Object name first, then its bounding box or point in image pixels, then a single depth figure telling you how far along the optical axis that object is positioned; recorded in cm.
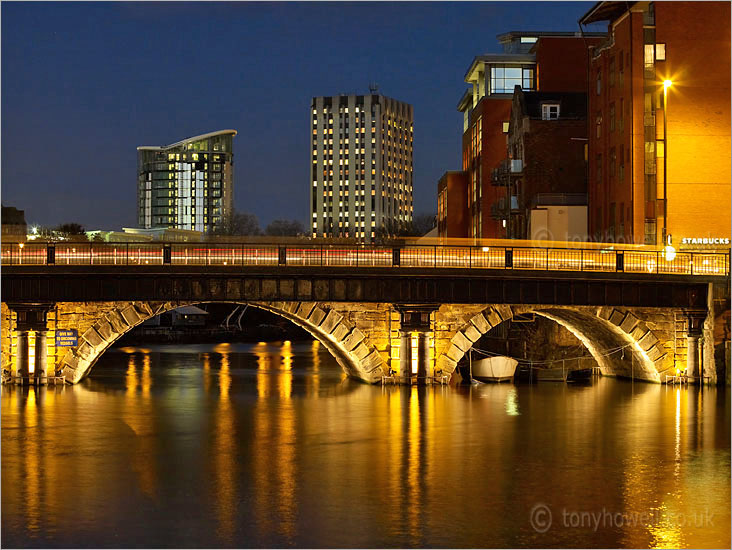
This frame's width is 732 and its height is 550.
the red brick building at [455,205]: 13601
